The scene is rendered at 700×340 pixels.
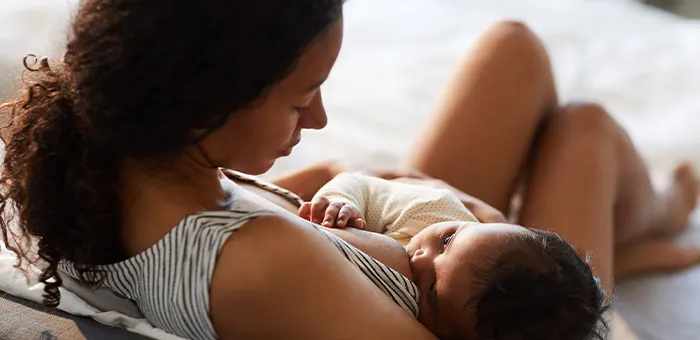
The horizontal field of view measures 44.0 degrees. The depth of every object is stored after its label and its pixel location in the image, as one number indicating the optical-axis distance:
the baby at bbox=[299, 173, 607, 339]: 0.90
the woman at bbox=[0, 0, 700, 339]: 0.73
